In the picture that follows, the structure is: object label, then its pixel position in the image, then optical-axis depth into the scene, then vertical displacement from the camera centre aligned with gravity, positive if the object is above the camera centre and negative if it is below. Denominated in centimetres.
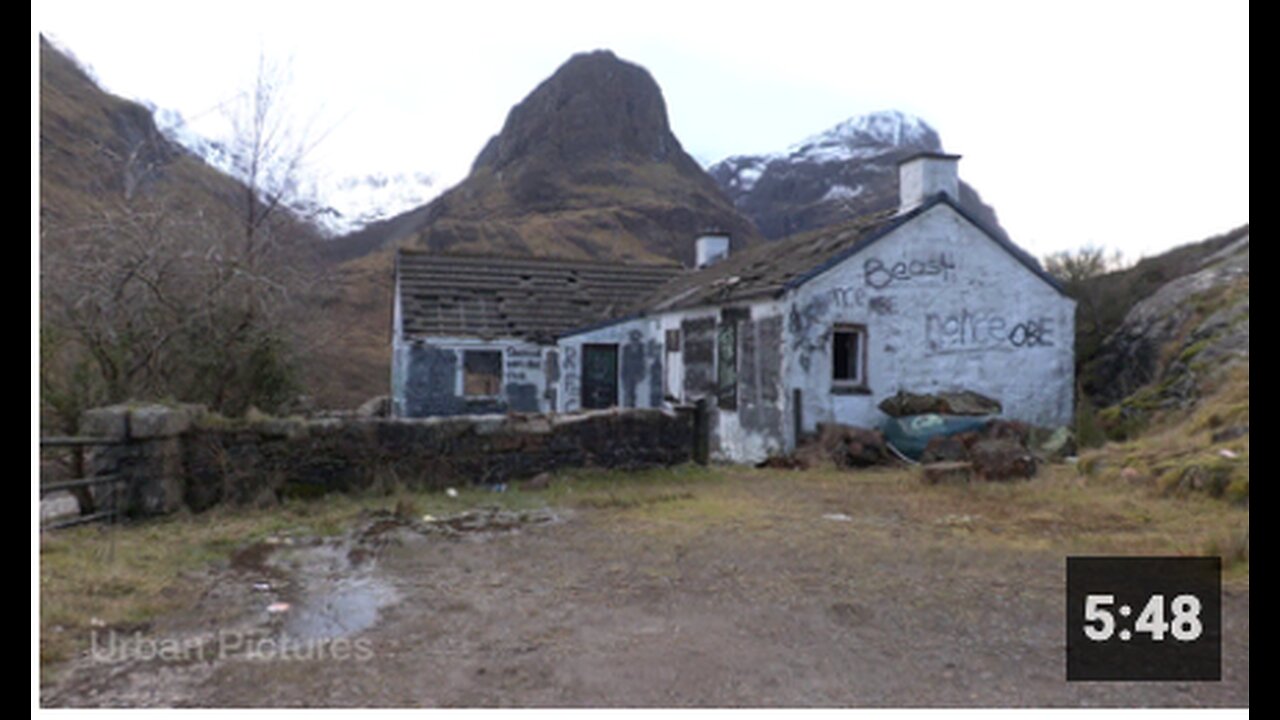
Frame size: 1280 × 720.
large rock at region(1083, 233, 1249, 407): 1363 +52
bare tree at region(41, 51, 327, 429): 957 +56
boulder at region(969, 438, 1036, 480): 1034 -124
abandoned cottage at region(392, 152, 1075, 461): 1396 +44
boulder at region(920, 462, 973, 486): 1034 -138
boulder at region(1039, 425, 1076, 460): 1330 -132
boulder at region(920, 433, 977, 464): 1273 -133
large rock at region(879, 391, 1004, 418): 1381 -71
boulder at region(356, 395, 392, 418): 1888 -117
